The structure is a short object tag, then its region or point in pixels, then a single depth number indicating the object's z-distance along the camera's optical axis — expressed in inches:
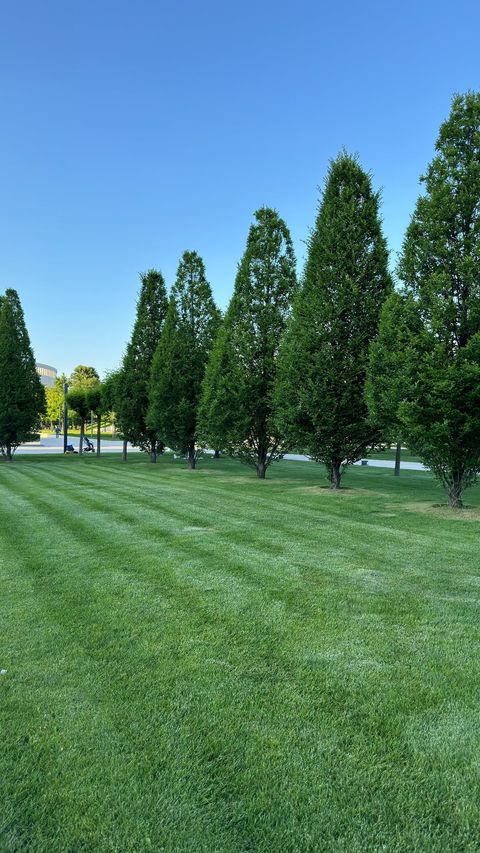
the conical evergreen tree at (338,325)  549.0
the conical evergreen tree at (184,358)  882.1
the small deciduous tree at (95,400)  1391.5
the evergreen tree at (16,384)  1087.8
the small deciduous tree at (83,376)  3651.6
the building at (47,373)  6753.9
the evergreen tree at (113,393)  1077.9
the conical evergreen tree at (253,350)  681.0
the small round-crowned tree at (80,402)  1488.7
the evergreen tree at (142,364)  1056.8
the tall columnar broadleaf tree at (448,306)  397.4
